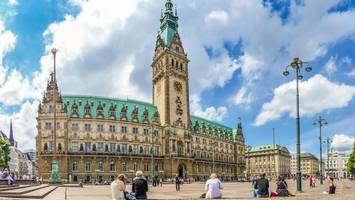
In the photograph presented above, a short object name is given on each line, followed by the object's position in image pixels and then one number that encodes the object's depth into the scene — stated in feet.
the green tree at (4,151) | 325.17
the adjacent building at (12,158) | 606.22
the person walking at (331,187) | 109.50
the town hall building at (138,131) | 335.06
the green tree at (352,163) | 405.96
